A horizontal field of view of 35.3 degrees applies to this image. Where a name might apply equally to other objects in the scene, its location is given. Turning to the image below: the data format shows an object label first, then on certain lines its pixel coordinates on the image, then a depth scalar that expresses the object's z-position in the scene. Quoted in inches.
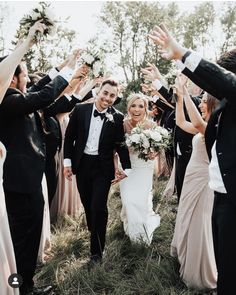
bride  208.4
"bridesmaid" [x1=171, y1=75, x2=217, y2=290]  155.8
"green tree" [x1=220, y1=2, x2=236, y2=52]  1348.4
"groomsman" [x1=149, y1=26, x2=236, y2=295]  92.2
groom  187.2
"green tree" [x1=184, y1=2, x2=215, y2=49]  1385.3
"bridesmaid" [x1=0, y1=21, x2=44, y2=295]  116.3
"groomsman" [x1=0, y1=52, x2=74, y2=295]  136.3
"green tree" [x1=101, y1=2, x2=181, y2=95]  1366.9
